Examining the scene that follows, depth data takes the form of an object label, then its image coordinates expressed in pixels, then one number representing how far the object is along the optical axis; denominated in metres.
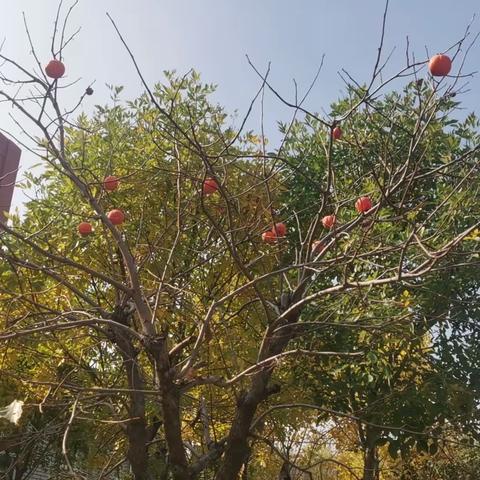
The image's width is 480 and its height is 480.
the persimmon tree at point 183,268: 3.45
